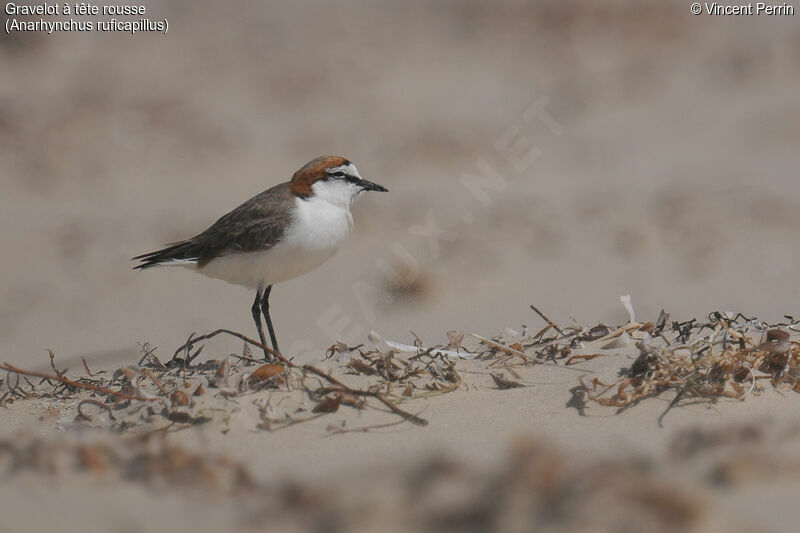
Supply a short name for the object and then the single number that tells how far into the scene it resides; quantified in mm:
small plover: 9906
